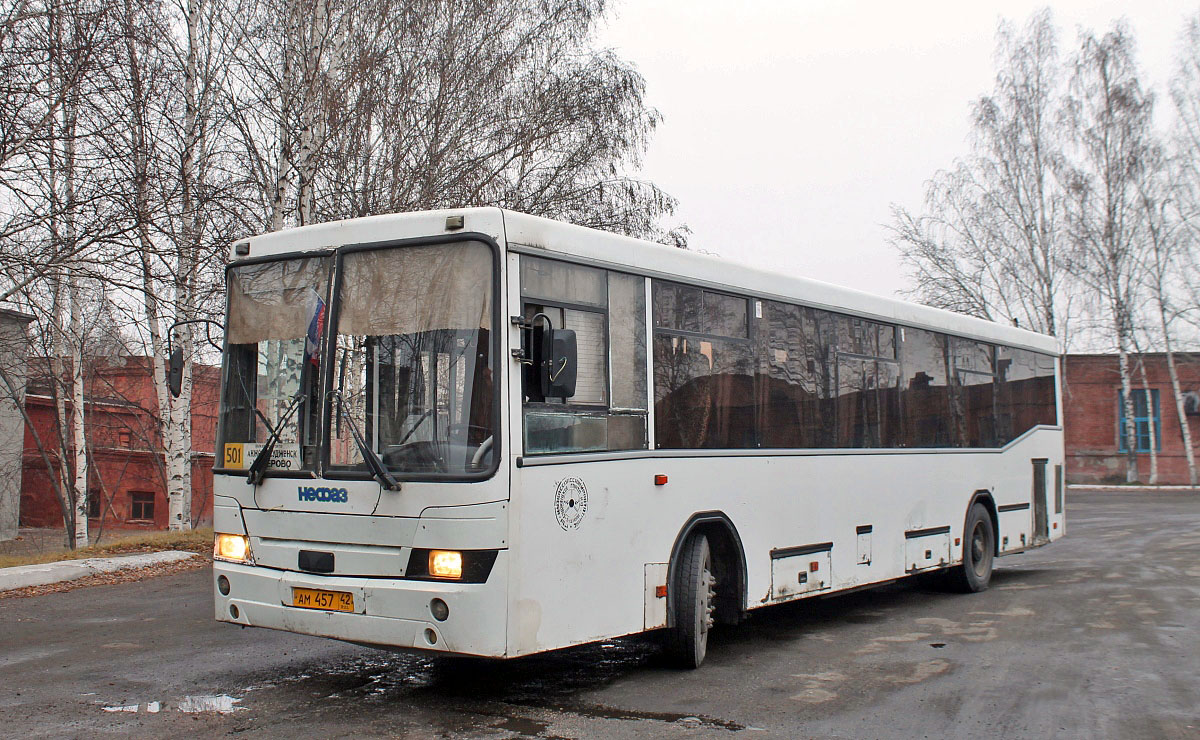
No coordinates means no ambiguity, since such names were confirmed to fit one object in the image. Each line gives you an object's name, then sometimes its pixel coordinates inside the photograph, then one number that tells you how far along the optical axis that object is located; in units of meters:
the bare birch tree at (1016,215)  40.47
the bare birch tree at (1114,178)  39.03
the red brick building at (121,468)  39.34
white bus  6.16
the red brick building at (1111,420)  42.66
